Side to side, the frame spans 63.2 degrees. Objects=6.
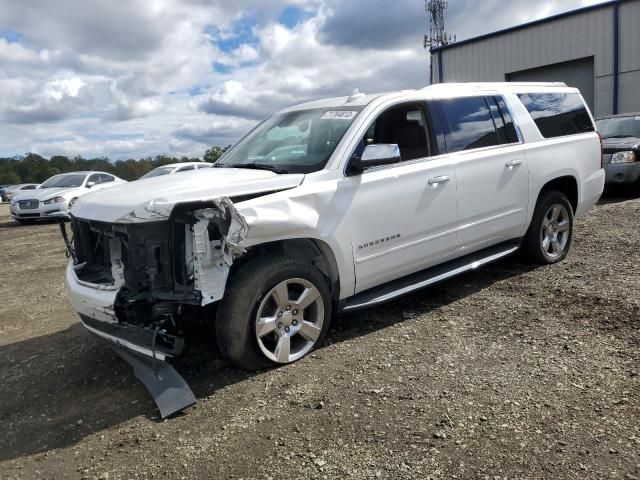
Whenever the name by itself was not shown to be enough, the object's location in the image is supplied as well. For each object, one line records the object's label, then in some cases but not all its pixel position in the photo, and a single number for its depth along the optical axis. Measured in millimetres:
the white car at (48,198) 14469
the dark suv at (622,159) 10266
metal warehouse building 17844
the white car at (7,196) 35819
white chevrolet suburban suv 3275
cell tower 37062
